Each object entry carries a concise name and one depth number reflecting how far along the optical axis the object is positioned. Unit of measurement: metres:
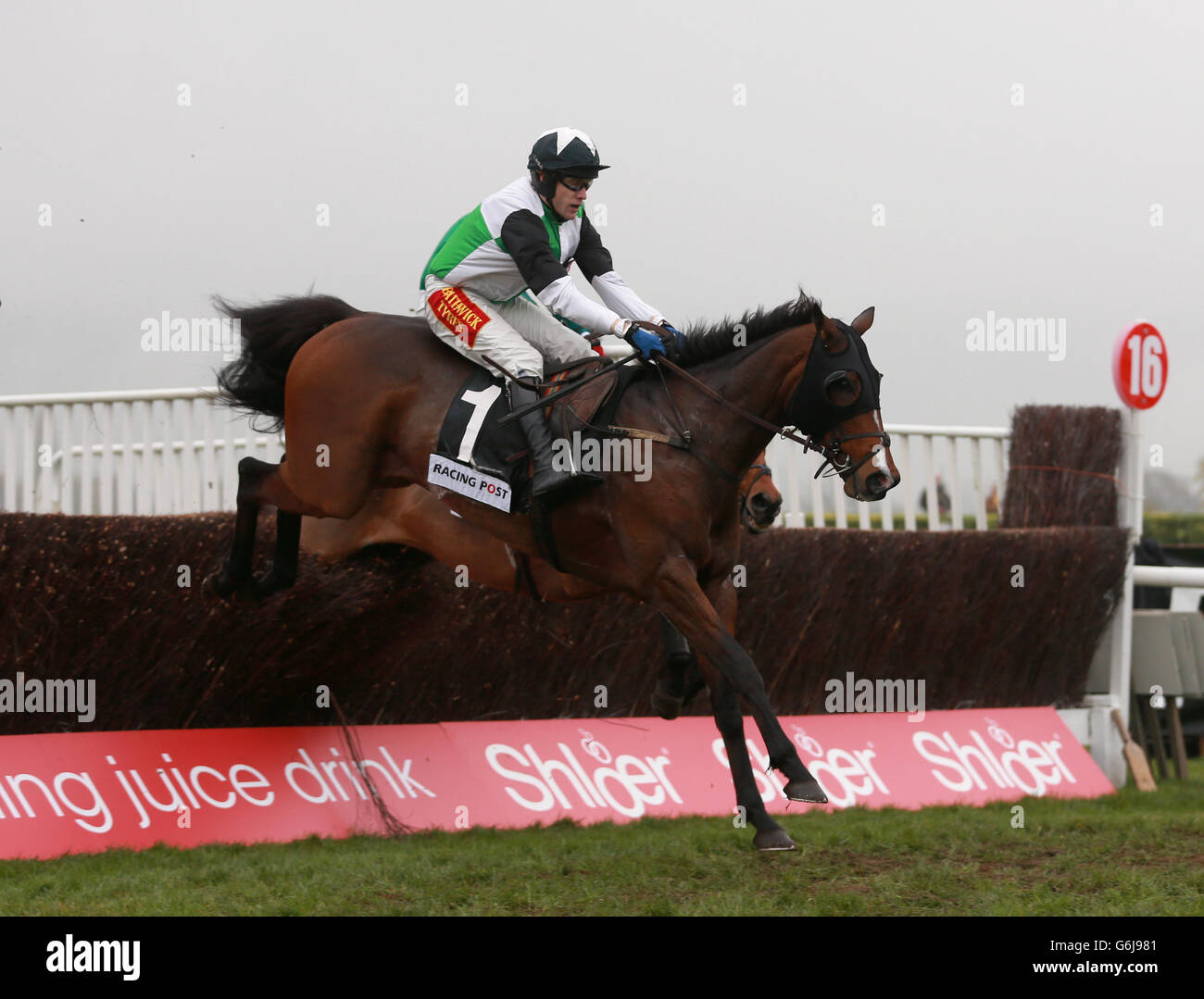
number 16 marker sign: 8.86
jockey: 5.50
